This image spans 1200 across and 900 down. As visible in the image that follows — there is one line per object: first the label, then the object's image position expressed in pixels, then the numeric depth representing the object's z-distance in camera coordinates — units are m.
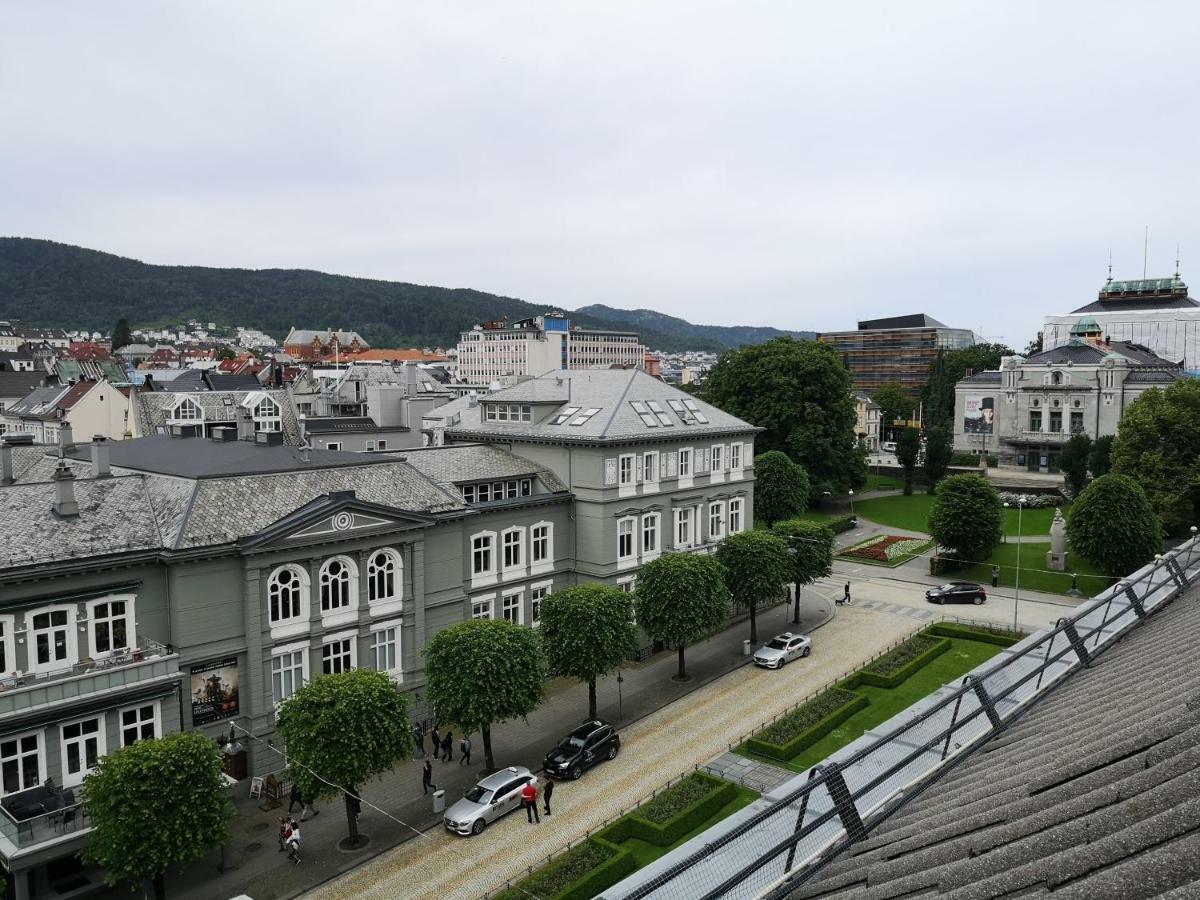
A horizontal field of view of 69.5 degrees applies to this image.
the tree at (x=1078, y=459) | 84.94
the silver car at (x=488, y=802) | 30.33
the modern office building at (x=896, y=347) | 173.62
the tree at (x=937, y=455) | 92.62
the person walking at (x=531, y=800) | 30.56
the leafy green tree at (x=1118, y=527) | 56.81
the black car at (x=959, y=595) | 57.44
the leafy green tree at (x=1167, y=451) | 64.38
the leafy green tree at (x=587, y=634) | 37.38
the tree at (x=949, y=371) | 131.00
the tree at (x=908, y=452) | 91.12
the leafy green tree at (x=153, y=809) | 24.25
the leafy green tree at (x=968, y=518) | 63.03
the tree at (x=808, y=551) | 51.81
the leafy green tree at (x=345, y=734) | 28.42
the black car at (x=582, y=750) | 34.19
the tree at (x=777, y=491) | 69.19
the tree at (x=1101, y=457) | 81.44
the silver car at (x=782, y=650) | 45.94
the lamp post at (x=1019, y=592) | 54.93
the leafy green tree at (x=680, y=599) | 41.84
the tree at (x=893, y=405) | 143.62
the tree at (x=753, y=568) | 47.66
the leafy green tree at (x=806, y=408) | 80.94
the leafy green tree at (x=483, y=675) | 32.59
